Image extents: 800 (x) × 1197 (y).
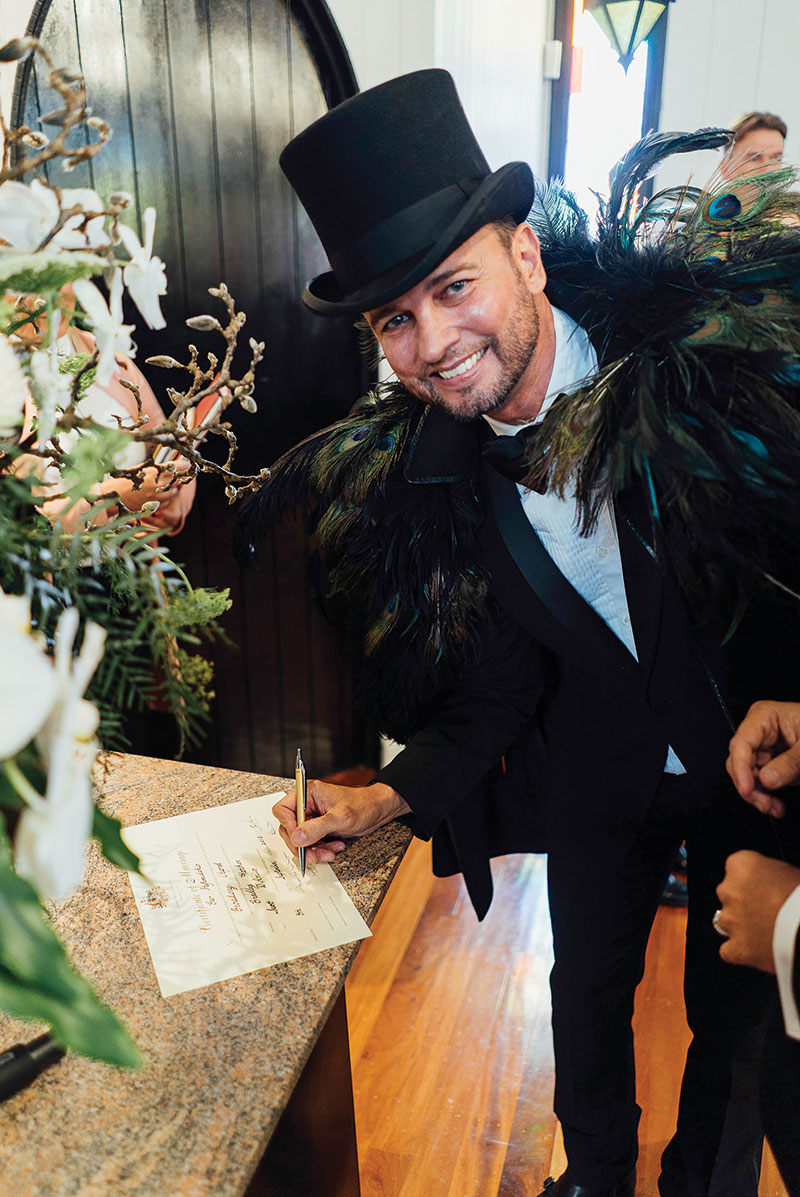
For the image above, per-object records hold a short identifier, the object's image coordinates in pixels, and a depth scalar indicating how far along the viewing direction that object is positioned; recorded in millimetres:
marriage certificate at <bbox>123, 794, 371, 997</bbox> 790
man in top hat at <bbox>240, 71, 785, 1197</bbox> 1127
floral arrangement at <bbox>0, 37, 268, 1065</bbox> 392
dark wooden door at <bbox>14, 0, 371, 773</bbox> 1929
